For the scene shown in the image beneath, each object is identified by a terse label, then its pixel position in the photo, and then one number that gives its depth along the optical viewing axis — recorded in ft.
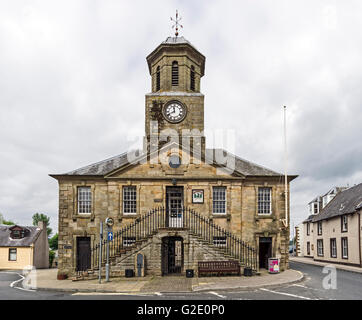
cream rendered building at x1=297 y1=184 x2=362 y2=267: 101.91
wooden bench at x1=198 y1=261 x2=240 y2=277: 70.64
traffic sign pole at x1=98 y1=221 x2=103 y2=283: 64.45
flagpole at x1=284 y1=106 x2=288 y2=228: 82.53
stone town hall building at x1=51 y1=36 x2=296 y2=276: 82.28
